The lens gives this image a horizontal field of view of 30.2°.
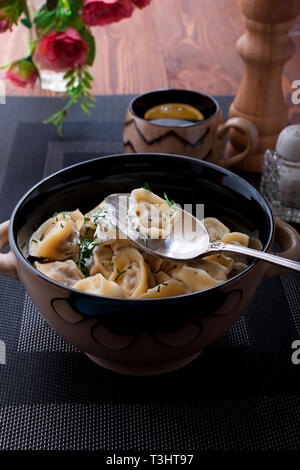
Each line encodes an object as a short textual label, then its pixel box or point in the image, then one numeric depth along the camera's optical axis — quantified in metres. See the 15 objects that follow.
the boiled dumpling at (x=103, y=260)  0.78
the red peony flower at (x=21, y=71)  1.23
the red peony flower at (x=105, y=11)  1.10
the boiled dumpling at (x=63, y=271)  0.76
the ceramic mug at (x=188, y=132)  1.10
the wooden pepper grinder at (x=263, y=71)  1.15
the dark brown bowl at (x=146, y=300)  0.63
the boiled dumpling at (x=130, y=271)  0.75
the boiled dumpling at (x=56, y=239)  0.80
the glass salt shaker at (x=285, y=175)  1.08
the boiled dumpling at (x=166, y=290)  0.70
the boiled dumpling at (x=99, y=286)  0.69
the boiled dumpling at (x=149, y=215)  0.80
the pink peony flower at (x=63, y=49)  1.13
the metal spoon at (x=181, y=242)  0.76
